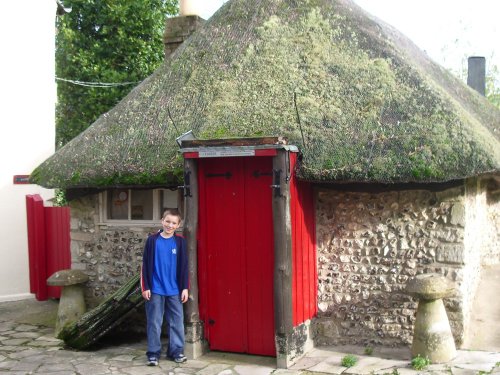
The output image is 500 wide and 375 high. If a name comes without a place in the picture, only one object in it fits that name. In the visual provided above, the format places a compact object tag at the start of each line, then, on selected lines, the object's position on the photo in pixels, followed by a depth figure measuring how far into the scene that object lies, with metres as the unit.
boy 6.10
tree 15.70
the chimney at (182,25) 9.13
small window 7.50
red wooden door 6.21
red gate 9.72
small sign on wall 10.15
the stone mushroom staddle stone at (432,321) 5.74
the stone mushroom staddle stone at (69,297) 7.59
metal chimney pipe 13.27
